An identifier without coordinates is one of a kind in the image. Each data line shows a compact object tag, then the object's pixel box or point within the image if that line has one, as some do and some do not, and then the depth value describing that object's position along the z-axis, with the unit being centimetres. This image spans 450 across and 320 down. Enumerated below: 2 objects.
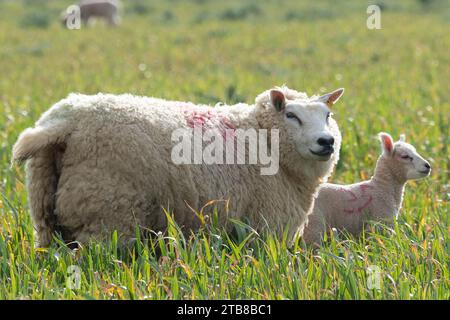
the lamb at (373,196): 1074
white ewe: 836
